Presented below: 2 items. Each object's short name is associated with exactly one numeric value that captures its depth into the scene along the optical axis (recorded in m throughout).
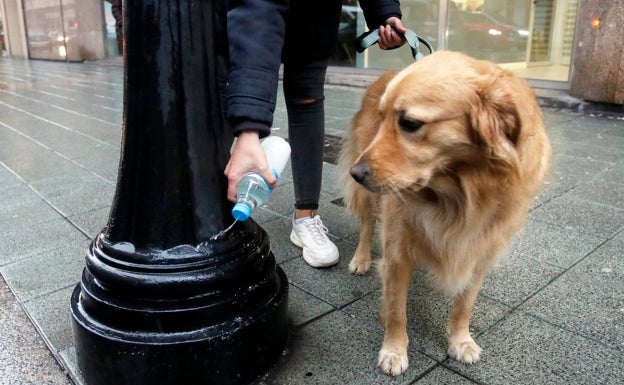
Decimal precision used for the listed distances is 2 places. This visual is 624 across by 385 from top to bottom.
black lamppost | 1.69
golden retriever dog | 1.65
